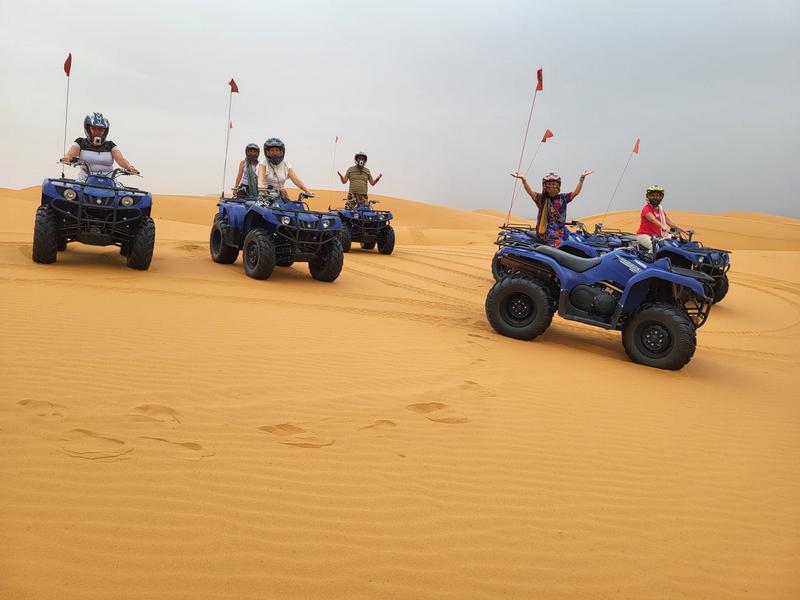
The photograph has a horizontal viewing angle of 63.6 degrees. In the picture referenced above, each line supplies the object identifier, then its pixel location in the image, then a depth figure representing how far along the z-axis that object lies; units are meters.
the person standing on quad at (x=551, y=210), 10.30
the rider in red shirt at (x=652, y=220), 9.91
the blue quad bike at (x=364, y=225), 15.38
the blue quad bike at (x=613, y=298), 6.73
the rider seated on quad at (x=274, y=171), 10.52
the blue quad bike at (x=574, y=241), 10.34
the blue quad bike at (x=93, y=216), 8.79
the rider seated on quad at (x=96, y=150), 9.38
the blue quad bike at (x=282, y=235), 9.66
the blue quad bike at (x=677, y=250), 10.41
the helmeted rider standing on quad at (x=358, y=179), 15.60
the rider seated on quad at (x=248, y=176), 11.22
